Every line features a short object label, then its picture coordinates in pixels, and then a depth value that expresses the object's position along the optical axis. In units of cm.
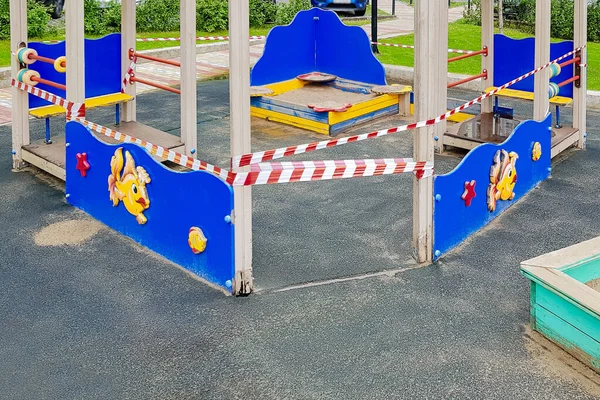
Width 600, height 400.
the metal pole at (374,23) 1552
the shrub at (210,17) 2006
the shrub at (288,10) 2123
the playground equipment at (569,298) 442
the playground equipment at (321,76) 1070
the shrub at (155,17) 1984
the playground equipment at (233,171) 533
